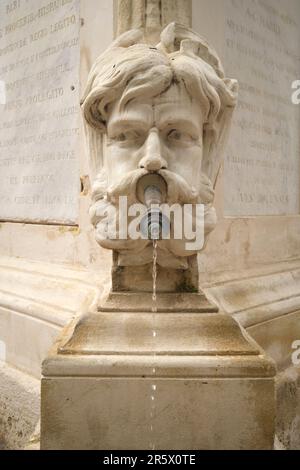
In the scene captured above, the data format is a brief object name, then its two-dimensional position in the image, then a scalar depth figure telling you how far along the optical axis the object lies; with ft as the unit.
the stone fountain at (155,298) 3.32
